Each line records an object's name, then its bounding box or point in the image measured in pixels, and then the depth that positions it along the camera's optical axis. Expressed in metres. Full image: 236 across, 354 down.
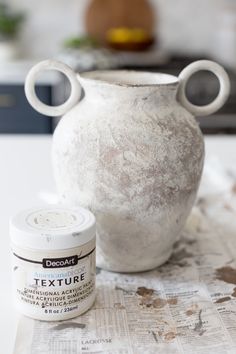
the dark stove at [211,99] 2.02
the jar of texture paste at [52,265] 0.64
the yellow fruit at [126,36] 2.34
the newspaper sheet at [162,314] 0.62
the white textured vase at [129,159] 0.71
